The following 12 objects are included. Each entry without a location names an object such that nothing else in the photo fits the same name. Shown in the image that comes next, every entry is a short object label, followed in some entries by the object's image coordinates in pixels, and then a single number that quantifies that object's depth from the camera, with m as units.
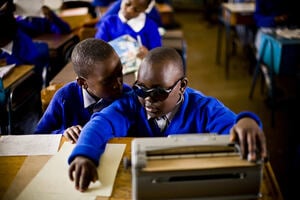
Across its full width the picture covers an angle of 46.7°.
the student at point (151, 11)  3.18
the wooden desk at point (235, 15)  3.97
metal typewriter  0.75
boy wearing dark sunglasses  0.93
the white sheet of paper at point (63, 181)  0.92
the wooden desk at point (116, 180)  0.92
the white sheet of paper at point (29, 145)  1.14
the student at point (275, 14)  3.43
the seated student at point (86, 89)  1.42
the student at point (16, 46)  2.43
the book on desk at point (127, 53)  2.20
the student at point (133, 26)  2.59
